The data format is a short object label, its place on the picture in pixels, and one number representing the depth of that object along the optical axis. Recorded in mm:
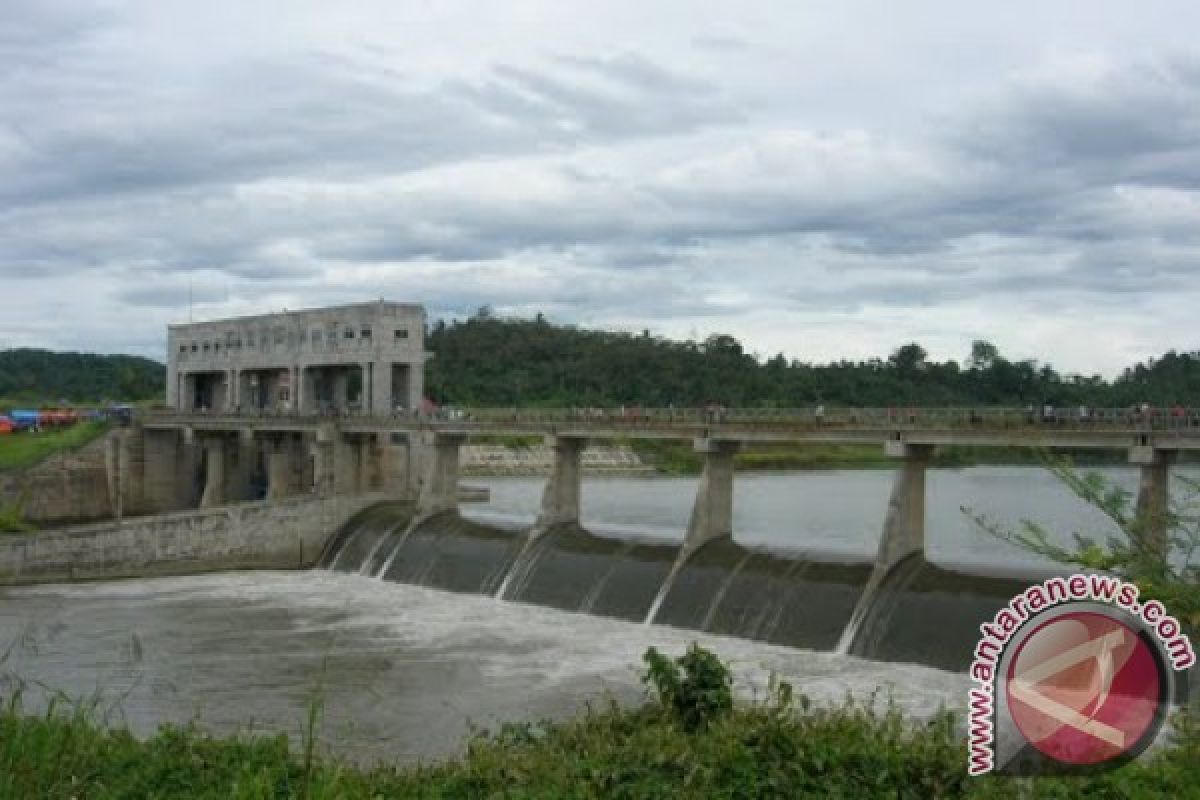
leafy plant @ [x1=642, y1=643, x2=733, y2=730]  15367
